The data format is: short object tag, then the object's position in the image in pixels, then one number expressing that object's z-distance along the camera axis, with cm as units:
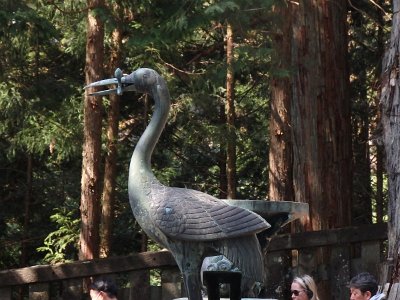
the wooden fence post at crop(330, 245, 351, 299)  1073
